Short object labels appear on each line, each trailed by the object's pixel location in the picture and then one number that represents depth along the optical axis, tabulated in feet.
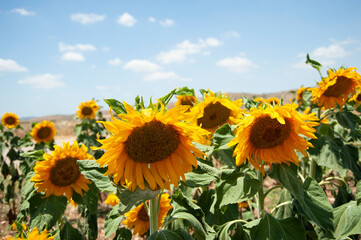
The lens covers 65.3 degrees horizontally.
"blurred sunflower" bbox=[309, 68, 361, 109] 8.14
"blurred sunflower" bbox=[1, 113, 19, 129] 18.35
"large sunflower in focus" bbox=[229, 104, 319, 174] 4.88
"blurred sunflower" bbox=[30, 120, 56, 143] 15.90
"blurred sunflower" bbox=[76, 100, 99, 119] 19.75
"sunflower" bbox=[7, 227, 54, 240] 5.26
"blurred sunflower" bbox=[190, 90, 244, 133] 8.08
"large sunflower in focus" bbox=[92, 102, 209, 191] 4.09
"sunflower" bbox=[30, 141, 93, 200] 7.02
